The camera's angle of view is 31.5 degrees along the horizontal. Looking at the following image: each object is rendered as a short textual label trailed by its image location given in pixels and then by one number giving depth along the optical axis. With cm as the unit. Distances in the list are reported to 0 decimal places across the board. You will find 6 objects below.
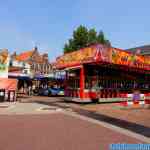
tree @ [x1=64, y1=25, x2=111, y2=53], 5456
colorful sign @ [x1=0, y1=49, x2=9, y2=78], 2406
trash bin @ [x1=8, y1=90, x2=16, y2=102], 2328
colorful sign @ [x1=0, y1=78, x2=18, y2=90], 2284
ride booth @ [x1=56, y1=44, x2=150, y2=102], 2283
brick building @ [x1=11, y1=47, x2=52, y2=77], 6600
